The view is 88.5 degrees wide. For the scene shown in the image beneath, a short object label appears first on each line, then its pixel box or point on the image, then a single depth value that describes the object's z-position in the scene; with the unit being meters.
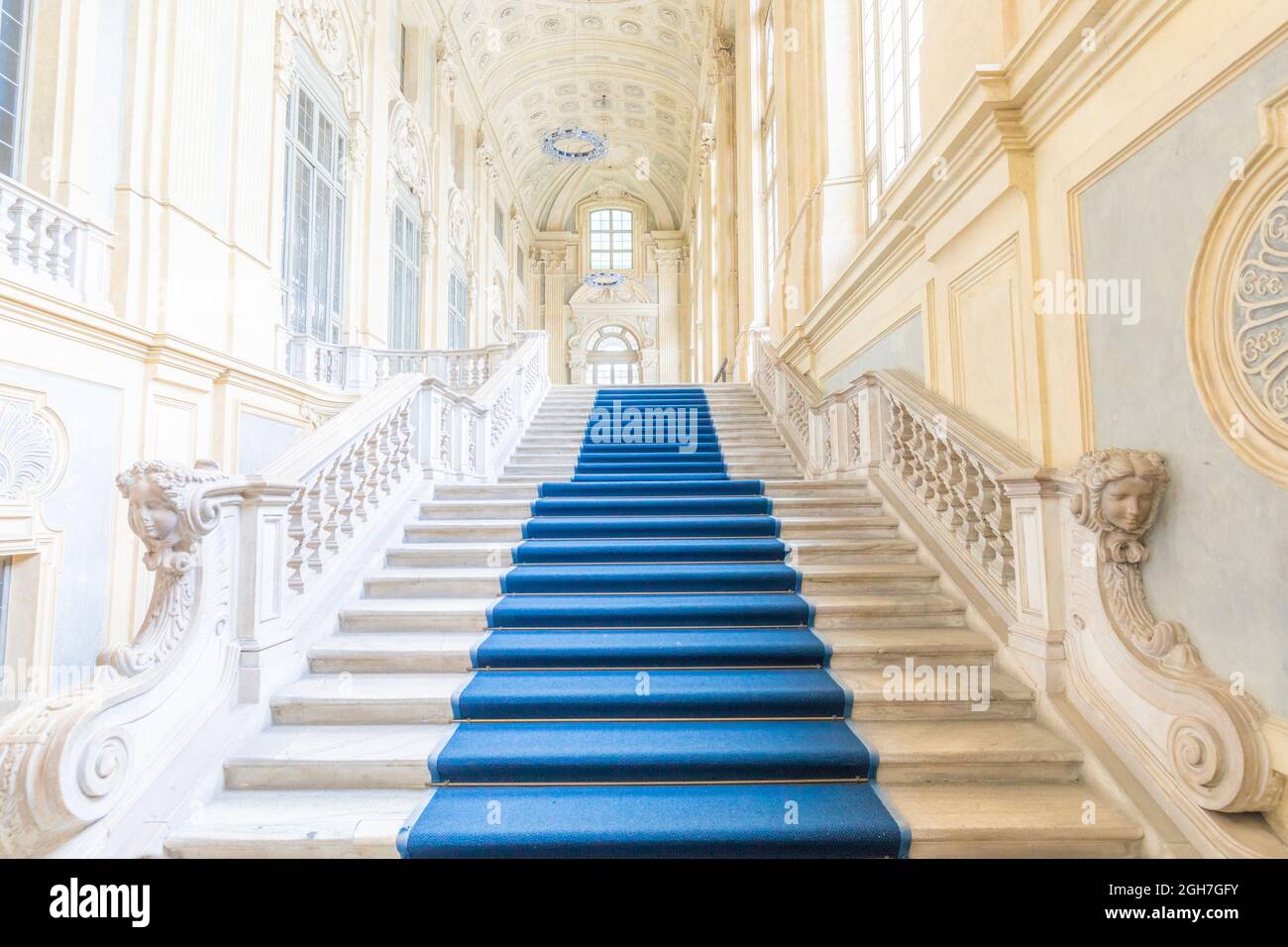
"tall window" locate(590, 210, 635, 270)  26.41
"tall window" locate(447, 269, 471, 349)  16.16
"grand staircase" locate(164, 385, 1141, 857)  2.23
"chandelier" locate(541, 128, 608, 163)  15.98
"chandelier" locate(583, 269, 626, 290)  23.36
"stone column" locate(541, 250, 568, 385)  25.39
